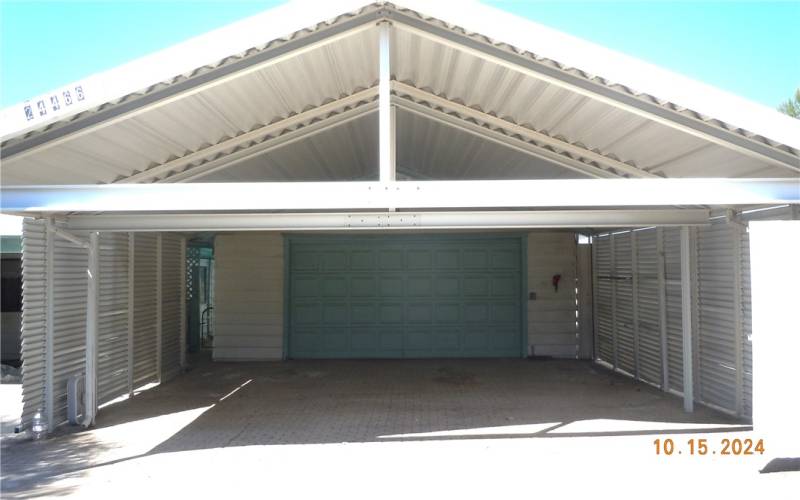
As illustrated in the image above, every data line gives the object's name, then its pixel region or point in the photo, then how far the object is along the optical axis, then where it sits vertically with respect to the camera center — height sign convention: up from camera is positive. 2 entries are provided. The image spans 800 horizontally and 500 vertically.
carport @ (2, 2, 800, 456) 4.80 +0.61
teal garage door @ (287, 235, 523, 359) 10.91 -0.46
